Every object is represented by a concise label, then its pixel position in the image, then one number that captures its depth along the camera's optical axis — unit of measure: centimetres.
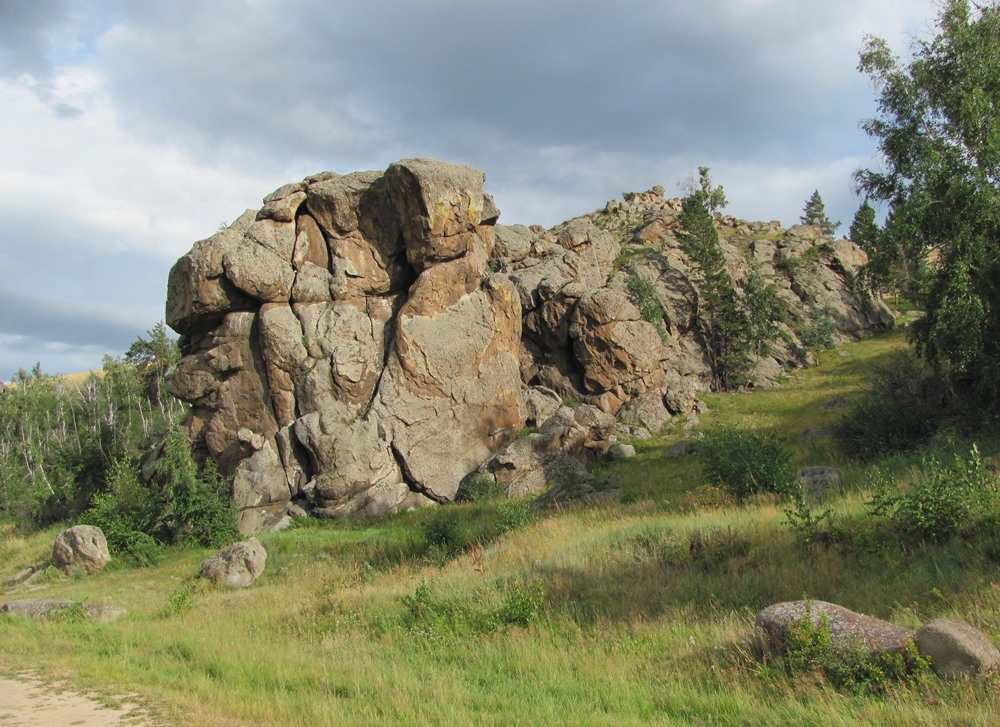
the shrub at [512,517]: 1805
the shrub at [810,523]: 1037
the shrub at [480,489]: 2722
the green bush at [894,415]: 1881
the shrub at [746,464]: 1565
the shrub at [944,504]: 931
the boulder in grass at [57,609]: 1356
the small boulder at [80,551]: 2238
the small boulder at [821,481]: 1352
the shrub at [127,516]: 2367
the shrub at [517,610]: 988
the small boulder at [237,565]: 1809
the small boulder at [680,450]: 2814
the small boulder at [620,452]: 2970
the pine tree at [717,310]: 4472
